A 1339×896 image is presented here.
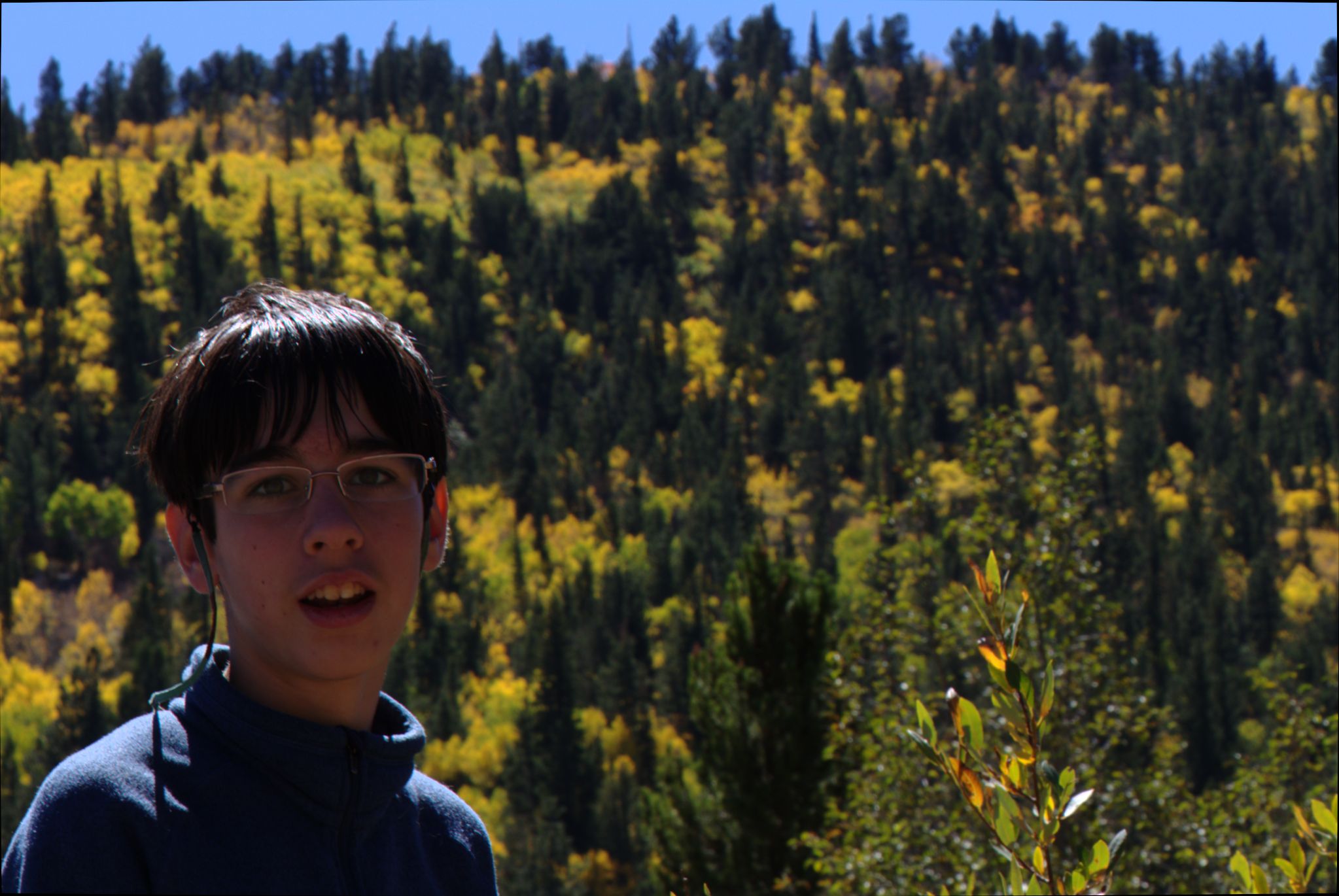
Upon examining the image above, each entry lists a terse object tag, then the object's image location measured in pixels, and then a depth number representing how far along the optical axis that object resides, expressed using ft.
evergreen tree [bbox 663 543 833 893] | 68.64
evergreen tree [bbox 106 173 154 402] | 326.85
